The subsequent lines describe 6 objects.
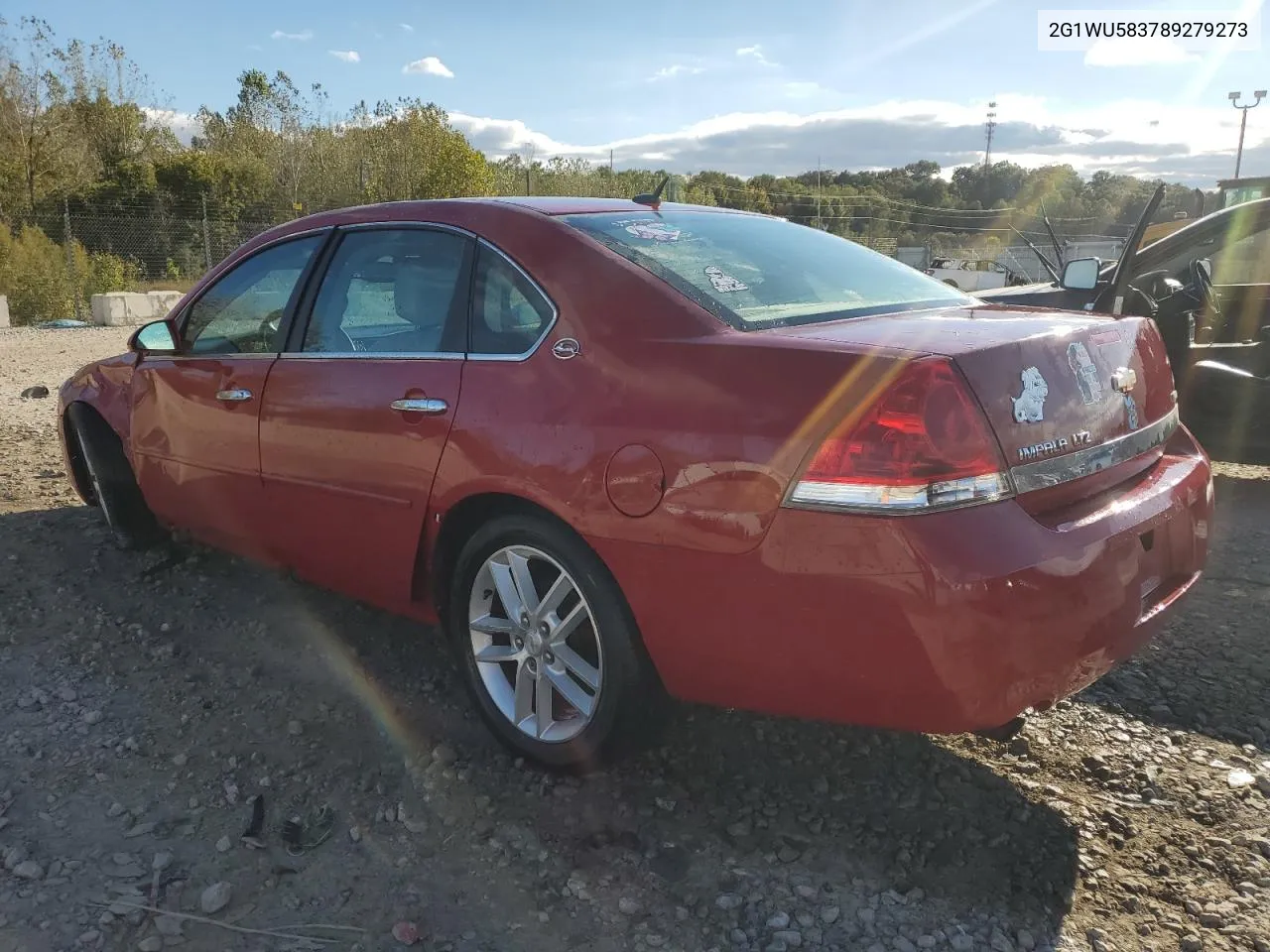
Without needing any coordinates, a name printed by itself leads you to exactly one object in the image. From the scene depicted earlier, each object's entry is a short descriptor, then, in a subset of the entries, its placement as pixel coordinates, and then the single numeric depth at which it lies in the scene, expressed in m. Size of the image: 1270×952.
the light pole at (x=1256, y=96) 27.52
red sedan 2.12
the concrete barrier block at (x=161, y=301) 19.52
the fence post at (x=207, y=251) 21.39
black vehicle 5.59
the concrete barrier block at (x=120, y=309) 18.41
